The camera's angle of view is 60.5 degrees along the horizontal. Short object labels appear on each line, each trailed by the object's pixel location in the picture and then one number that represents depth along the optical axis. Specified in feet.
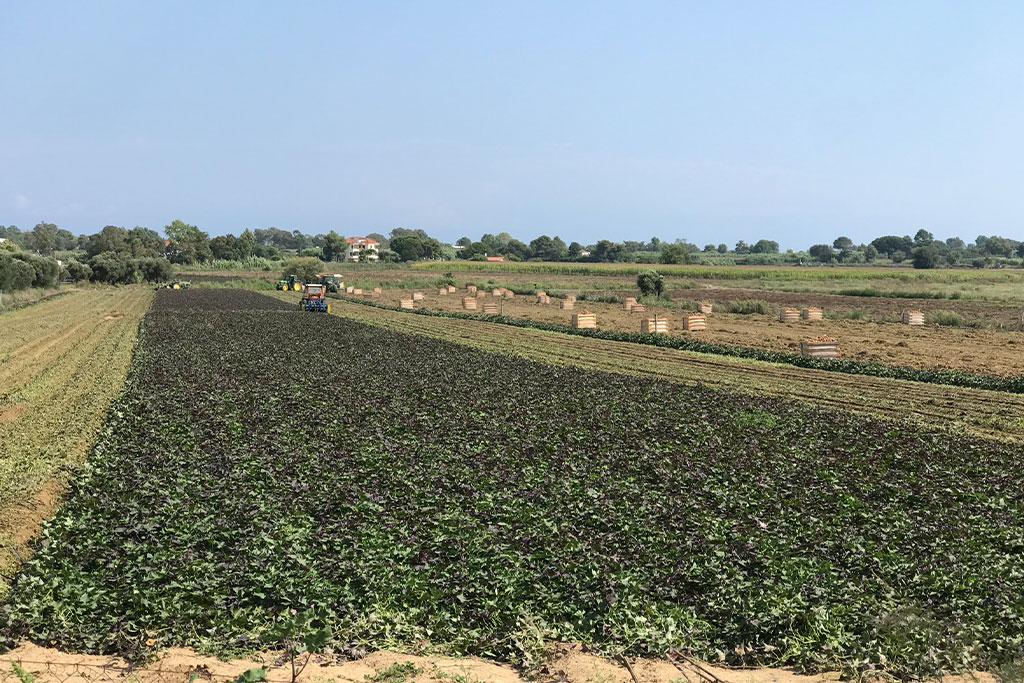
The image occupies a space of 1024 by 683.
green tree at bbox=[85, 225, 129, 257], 526.04
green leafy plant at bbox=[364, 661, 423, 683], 23.57
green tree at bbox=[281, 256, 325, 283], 359.25
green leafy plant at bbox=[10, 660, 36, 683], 23.18
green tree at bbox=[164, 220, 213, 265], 579.07
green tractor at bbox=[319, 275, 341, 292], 280.22
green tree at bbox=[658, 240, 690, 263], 514.23
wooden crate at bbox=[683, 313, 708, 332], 135.13
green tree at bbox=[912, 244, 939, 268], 484.74
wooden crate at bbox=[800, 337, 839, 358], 99.35
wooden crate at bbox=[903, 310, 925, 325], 147.23
